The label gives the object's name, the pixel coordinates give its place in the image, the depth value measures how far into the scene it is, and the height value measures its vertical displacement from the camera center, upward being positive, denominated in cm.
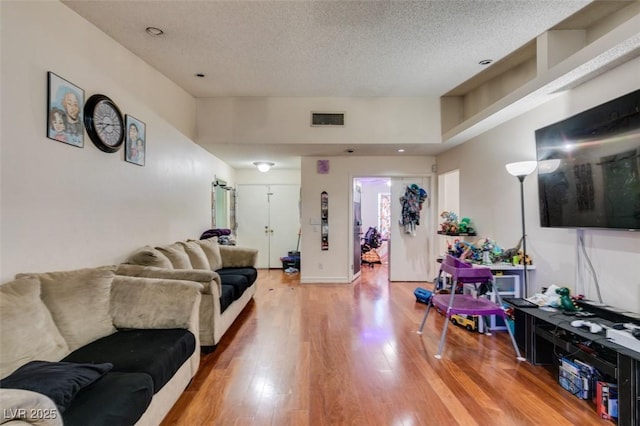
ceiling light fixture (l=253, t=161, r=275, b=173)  575 +103
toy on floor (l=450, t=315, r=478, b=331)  328 -117
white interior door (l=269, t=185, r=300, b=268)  695 +4
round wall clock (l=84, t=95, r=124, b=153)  232 +78
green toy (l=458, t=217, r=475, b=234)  432 -14
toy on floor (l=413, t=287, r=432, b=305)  421 -110
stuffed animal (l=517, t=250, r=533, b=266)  320 -45
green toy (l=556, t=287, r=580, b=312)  244 -70
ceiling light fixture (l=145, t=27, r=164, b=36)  261 +165
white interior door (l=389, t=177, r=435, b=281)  561 -53
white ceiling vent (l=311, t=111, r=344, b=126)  446 +148
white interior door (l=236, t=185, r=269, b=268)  695 +0
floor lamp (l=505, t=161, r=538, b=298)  297 +45
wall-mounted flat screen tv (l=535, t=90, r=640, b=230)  207 +40
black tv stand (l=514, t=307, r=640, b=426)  172 -92
